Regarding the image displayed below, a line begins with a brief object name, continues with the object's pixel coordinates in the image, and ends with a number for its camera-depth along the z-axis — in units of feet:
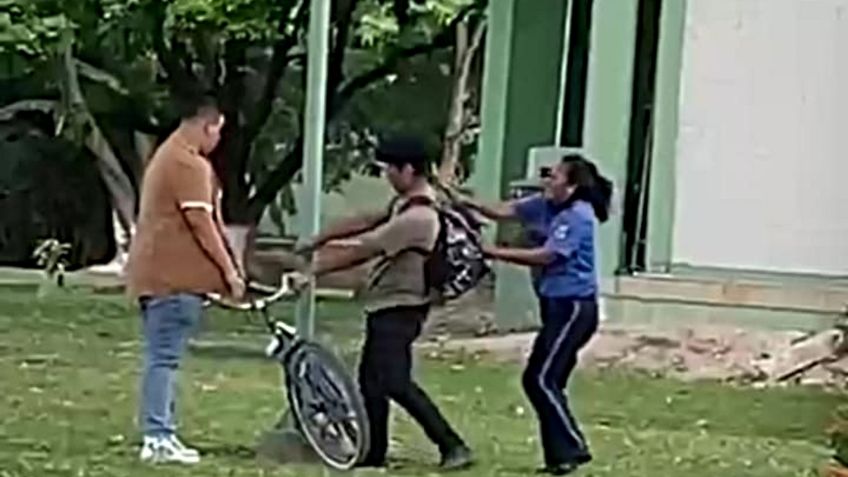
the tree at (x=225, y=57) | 100.73
